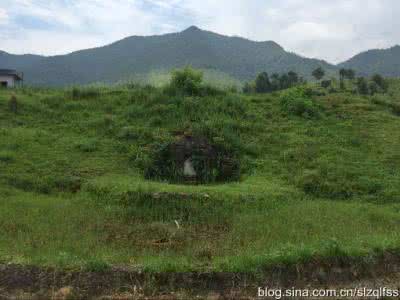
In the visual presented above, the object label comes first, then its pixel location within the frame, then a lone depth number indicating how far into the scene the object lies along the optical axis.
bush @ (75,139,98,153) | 14.01
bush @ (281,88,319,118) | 17.70
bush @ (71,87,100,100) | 18.69
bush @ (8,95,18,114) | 16.89
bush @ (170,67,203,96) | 18.38
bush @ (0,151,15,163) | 12.73
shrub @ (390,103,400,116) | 19.75
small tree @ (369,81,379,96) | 35.16
